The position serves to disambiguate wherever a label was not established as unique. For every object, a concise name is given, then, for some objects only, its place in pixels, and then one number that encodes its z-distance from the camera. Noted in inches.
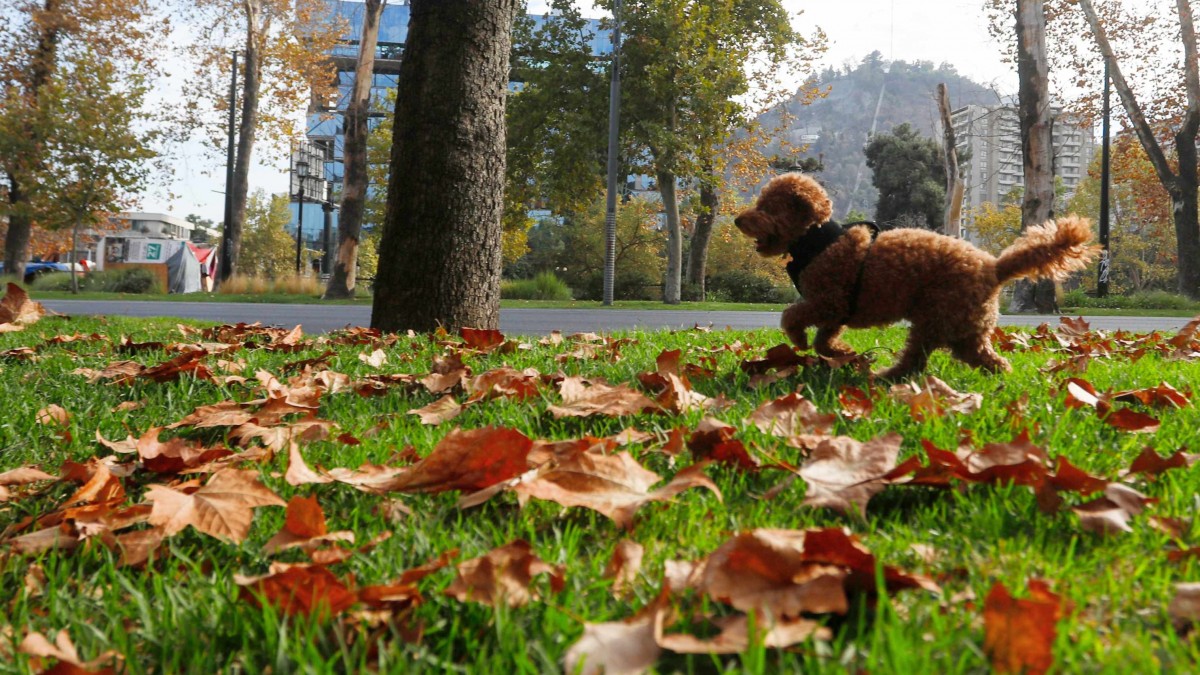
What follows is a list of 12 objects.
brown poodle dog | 130.6
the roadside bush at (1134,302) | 944.9
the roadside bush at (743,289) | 1384.1
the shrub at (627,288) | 1482.5
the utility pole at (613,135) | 940.0
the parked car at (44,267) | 1943.9
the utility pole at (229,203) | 1106.7
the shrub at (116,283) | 1107.9
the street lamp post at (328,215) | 1749.3
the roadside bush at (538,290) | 1024.9
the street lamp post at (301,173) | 1619.0
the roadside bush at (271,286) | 971.6
